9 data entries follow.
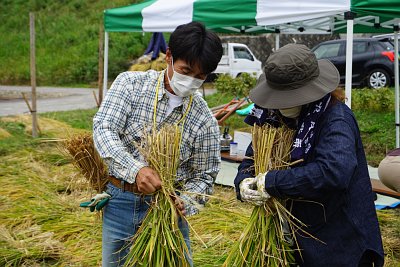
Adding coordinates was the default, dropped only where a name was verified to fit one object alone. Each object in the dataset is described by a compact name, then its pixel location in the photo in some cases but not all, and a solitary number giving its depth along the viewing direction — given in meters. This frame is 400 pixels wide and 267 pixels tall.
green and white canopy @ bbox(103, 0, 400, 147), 4.10
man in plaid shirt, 1.81
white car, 14.86
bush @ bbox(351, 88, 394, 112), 7.96
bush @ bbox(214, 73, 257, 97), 8.35
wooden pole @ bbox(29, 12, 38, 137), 6.72
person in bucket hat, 1.56
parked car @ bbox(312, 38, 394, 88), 11.52
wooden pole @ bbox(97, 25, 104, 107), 8.25
